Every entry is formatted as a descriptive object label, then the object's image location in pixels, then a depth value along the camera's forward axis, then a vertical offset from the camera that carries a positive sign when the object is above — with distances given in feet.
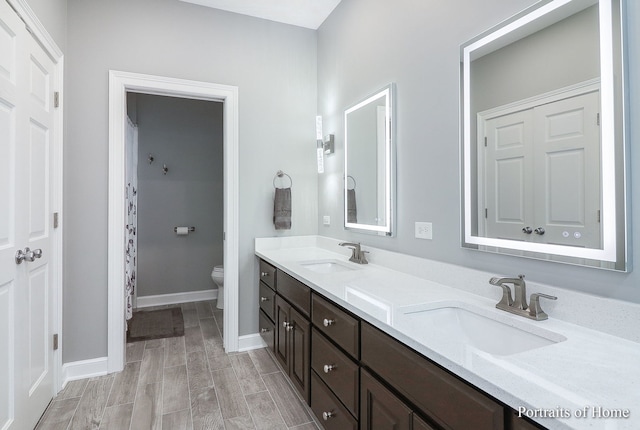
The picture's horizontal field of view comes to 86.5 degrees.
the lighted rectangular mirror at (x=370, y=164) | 7.10 +1.19
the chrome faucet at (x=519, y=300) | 3.91 -1.03
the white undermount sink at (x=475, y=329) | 3.74 -1.38
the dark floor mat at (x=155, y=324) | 10.53 -3.62
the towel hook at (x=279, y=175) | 9.92 +1.22
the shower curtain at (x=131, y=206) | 11.30 +0.41
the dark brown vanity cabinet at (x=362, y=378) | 2.87 -1.87
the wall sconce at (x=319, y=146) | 10.02 +2.08
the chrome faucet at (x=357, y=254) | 7.61 -0.87
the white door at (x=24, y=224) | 5.10 -0.10
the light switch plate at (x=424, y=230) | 5.99 -0.26
